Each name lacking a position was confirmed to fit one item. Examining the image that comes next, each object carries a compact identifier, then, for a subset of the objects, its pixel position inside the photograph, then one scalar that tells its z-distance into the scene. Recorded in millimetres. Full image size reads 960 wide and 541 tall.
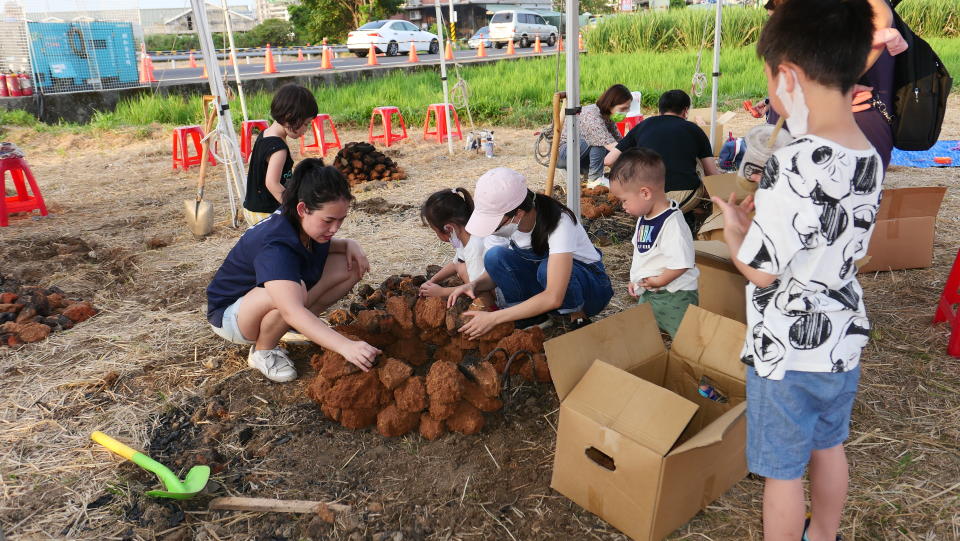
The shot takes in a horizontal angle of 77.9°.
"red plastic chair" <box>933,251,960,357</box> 2686
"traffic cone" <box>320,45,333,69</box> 16484
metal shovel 5086
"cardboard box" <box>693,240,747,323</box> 2785
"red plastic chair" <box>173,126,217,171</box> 7496
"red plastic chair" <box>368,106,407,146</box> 8430
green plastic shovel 1981
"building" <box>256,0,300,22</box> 60484
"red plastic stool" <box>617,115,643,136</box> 7054
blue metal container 10430
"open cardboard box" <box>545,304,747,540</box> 1628
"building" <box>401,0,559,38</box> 42906
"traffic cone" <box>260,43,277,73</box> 15375
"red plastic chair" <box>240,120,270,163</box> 7040
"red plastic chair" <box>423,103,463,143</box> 8469
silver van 23641
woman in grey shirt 5203
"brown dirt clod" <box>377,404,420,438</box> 2262
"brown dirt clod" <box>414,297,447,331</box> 2584
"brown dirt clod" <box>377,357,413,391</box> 2254
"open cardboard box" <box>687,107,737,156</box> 6230
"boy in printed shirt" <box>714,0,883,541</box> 1270
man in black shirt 4039
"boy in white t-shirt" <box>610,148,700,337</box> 2568
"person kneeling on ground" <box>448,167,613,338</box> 2410
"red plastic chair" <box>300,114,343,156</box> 7836
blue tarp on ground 6115
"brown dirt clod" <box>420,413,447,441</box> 2265
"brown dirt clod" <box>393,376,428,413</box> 2230
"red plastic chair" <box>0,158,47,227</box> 5395
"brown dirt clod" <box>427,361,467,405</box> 2189
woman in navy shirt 2322
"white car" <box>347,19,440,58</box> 20266
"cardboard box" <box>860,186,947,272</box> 3436
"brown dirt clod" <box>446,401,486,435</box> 2266
